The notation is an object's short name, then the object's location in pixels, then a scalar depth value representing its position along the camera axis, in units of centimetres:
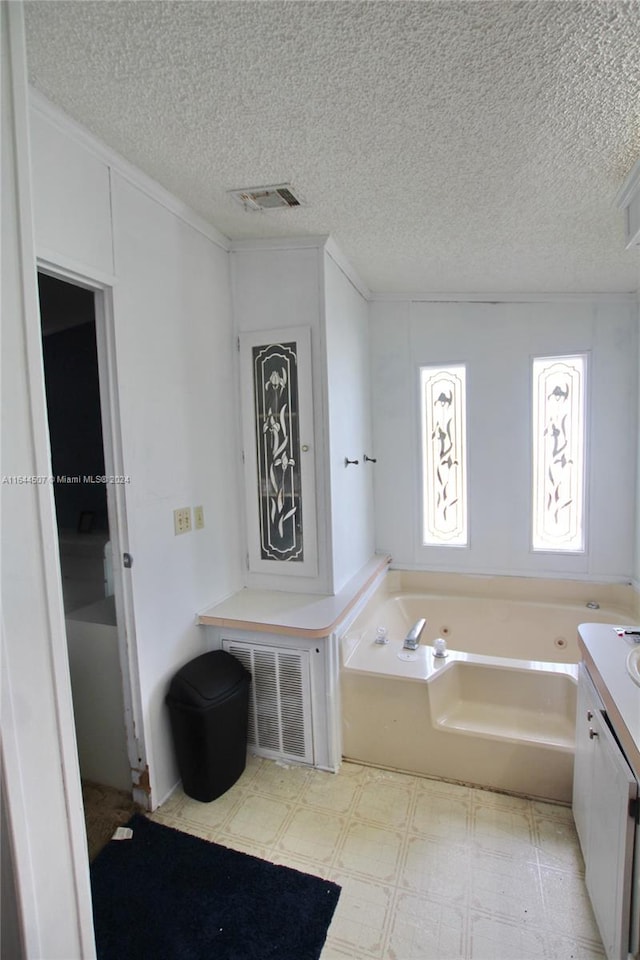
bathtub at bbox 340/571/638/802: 186
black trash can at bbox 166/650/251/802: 177
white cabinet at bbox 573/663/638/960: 108
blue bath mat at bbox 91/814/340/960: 133
